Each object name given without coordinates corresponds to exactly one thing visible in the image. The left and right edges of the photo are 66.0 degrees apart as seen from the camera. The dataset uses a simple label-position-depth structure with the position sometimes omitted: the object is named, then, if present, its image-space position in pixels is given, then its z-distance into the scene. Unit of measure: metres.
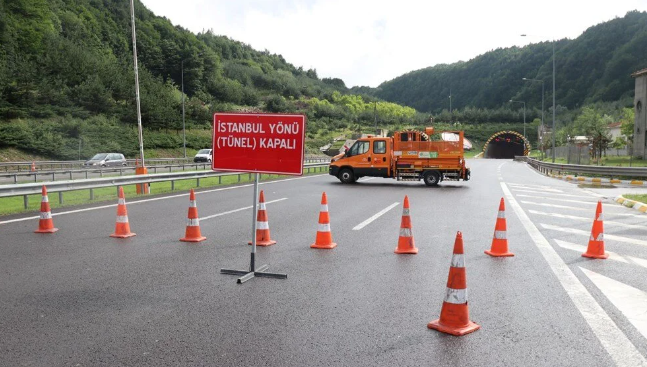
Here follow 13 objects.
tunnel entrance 114.39
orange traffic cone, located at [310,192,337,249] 8.24
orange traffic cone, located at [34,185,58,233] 9.62
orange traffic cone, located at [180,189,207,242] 8.73
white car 45.53
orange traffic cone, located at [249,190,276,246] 8.41
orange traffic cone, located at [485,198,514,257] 7.60
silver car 35.28
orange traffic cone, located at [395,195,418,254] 7.81
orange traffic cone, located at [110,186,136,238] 9.11
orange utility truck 22.20
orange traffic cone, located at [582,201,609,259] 7.47
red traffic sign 6.66
